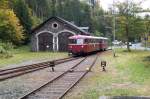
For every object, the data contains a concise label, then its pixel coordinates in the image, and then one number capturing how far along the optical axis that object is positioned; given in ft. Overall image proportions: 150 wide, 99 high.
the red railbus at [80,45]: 95.65
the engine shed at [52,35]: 133.66
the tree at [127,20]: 133.11
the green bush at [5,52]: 87.85
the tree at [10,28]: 136.81
